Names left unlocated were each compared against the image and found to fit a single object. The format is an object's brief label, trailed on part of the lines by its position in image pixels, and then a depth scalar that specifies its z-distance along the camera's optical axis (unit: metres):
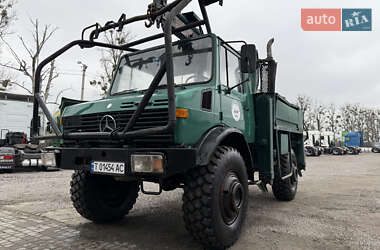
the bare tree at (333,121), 59.56
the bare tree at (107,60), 26.54
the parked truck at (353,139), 43.28
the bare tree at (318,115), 56.50
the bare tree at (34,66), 24.06
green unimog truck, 3.06
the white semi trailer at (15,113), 13.19
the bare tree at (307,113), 54.94
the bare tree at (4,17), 20.70
